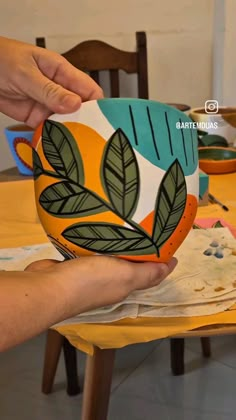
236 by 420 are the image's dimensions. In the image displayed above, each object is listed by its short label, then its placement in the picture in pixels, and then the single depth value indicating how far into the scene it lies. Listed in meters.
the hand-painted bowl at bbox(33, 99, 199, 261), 0.54
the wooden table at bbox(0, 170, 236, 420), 0.79
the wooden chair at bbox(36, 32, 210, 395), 1.71
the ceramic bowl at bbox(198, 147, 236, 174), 1.08
